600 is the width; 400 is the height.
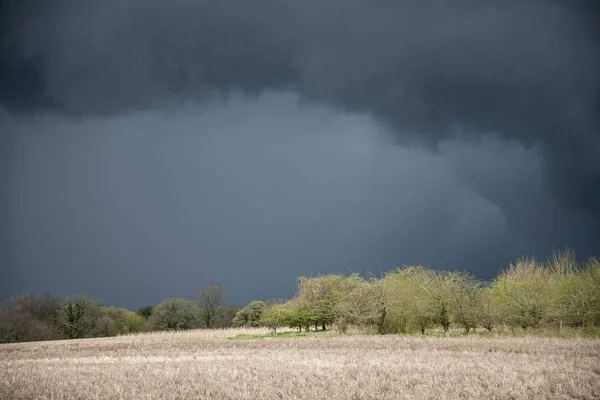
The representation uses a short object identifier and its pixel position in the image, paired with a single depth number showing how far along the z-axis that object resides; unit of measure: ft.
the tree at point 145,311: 473.51
